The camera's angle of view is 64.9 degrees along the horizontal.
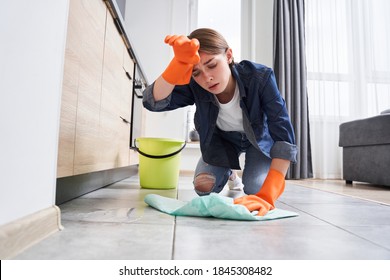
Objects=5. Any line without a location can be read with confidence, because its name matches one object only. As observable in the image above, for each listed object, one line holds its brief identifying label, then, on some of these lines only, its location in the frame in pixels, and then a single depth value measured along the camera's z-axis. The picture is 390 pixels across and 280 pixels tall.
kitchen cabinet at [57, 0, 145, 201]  0.92
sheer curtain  3.03
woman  0.96
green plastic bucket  1.60
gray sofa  1.99
